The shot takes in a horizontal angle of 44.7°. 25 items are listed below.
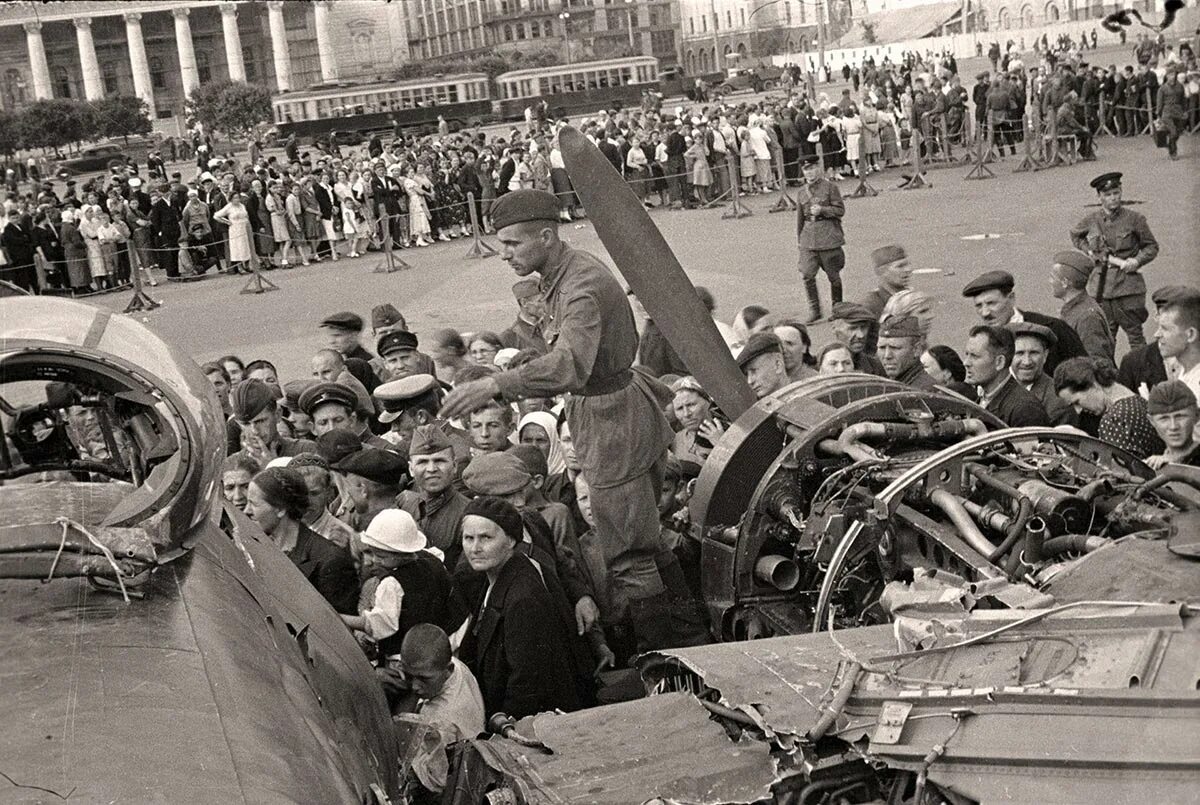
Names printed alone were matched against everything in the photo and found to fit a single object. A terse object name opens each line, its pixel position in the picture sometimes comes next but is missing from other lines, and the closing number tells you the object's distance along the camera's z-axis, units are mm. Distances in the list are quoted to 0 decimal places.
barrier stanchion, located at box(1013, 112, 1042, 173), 28922
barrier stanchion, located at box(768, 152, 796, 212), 27409
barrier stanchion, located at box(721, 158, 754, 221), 27703
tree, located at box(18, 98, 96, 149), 66562
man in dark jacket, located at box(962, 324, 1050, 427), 7469
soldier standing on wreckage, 6238
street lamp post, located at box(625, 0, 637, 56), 105875
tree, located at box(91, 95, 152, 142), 73500
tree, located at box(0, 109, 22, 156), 66312
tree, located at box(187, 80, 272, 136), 73000
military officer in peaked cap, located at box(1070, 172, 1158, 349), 12203
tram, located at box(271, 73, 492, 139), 66750
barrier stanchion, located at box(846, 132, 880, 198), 28281
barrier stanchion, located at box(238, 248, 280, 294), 24266
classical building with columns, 109875
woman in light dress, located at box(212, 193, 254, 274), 26569
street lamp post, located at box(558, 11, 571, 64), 96988
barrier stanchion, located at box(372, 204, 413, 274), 25391
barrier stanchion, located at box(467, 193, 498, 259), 25458
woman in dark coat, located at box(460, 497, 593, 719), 5664
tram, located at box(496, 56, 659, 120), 69188
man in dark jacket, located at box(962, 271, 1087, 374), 8984
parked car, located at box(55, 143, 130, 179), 57281
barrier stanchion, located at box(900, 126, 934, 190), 28375
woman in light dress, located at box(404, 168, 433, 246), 28656
